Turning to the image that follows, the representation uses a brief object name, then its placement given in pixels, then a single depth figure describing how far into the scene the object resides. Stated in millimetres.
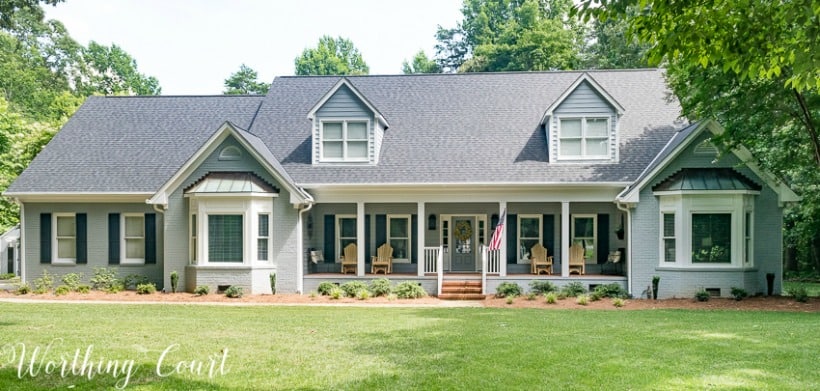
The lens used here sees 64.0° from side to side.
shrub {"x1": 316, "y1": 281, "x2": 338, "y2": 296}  19906
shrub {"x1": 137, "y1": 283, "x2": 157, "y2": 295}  19906
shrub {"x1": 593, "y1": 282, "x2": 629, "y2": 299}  19141
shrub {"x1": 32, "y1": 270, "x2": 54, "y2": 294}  20797
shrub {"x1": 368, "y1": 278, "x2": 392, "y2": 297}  19734
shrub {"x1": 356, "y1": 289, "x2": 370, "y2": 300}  19109
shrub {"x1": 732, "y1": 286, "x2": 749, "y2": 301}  18047
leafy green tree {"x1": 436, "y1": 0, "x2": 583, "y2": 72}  43906
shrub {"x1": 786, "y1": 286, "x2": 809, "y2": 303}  17531
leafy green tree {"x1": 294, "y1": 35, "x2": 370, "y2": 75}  63812
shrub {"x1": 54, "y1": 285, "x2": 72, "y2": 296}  20094
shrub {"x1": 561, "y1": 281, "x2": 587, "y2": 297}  19250
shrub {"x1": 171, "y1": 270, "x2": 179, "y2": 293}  19938
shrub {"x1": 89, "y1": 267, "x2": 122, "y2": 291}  21031
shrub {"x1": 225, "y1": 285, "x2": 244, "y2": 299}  19062
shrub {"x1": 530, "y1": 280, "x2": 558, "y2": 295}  19766
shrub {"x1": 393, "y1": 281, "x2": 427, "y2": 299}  19500
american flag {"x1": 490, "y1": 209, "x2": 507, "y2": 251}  19047
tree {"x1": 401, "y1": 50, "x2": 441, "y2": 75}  60594
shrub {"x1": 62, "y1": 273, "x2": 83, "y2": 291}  20891
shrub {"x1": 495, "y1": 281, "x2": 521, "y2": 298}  19500
